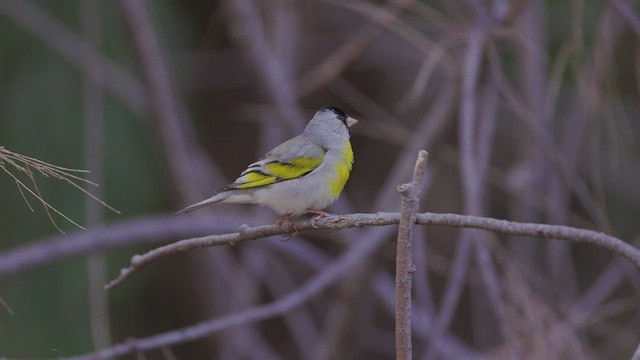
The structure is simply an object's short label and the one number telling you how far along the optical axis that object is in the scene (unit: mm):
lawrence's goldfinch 4371
